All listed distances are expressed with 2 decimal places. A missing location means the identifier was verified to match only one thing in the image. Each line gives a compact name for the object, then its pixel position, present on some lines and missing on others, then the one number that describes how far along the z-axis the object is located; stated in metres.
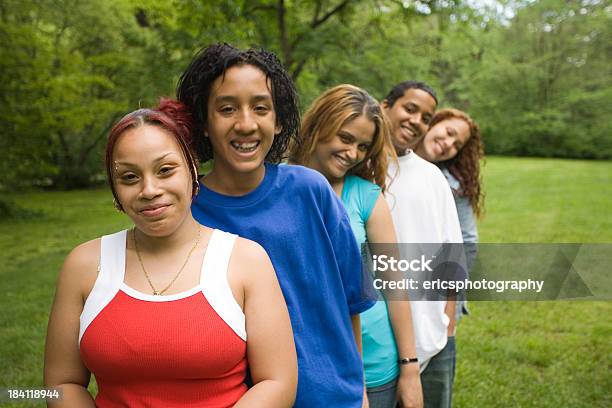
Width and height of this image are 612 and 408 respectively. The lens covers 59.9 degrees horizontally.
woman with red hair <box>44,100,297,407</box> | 1.29
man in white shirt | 2.30
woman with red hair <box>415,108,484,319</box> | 3.35
